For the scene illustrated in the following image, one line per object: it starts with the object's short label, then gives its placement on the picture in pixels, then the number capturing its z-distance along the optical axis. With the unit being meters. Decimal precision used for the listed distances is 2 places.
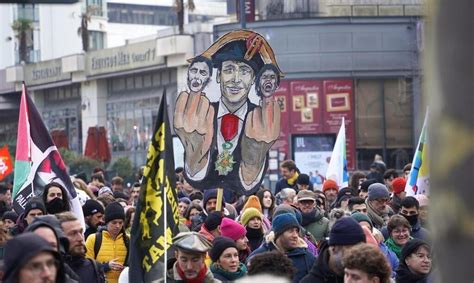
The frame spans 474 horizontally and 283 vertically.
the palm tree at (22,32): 63.28
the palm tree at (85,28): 59.59
